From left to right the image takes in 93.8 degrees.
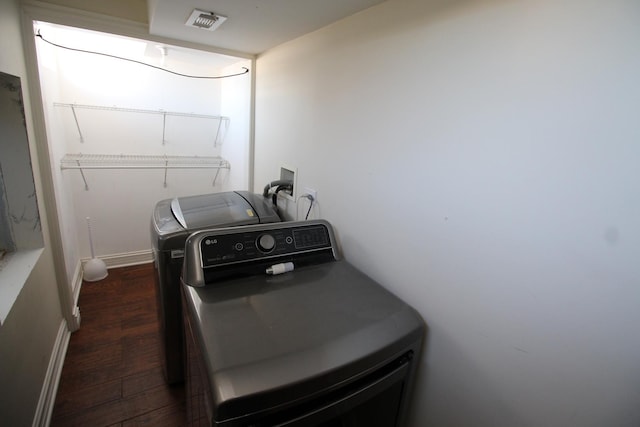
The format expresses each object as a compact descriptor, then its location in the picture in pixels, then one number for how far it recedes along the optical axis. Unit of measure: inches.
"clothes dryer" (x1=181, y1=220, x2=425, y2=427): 27.5
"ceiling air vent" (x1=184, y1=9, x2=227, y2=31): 53.2
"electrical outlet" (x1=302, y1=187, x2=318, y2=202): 62.7
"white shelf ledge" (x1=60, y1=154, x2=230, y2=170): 98.3
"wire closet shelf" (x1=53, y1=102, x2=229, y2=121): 94.9
